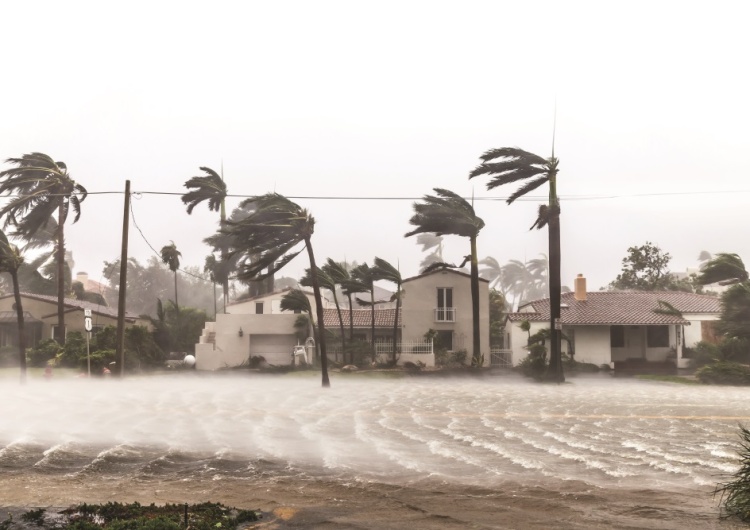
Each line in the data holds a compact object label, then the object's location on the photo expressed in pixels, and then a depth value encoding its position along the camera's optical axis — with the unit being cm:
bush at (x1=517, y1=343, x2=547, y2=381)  3884
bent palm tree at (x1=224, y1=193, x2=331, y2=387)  3036
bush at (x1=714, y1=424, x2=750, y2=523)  856
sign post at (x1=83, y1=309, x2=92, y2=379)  2862
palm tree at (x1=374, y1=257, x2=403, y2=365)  4525
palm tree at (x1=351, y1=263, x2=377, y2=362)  4553
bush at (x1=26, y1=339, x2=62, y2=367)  4316
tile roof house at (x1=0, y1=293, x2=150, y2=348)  4897
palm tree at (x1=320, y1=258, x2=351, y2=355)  4525
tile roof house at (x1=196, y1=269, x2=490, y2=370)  4550
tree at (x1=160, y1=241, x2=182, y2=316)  6046
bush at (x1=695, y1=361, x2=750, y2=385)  3453
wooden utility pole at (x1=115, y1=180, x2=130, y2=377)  3019
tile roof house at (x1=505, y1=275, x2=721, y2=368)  4247
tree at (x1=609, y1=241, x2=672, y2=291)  5922
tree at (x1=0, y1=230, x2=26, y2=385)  3122
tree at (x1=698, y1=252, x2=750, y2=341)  3575
